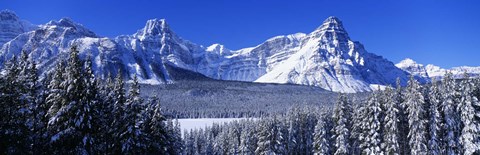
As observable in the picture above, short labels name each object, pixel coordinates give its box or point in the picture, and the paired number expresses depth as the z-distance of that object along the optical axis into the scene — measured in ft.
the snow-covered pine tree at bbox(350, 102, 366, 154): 163.37
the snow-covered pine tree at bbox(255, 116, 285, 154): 188.55
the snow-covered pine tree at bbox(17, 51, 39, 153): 85.51
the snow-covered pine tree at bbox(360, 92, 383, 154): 148.46
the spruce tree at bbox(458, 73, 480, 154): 136.34
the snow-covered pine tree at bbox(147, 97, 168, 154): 117.58
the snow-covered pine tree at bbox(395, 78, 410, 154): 156.47
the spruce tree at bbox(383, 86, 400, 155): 142.82
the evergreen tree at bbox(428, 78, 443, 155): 141.08
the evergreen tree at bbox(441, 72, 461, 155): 141.49
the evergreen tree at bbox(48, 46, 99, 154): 87.97
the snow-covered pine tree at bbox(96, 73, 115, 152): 102.91
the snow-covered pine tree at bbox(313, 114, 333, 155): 184.24
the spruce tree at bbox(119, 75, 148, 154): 105.29
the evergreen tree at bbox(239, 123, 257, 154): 225.91
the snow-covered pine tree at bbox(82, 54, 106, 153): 90.27
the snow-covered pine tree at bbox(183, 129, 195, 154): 289.84
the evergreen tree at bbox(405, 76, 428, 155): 139.33
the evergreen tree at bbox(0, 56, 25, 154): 83.05
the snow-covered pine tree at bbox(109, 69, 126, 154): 108.47
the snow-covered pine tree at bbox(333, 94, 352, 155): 167.32
